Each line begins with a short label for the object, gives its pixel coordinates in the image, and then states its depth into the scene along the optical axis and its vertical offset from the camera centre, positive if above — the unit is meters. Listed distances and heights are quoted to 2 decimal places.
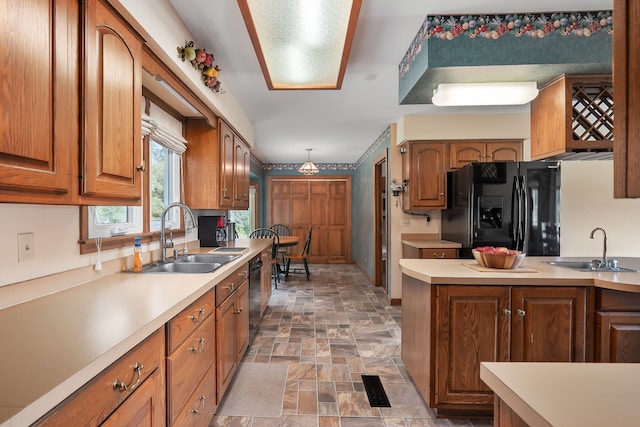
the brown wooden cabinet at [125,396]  0.70 -0.50
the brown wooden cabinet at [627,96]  0.55 +0.21
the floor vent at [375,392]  2.02 -1.27
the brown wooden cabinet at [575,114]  2.12 +0.70
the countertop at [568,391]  0.55 -0.37
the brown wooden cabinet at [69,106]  0.86 +0.36
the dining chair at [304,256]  5.60 -0.84
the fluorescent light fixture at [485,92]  2.26 +0.89
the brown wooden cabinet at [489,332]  1.80 -0.72
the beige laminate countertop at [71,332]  0.62 -0.36
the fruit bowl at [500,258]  1.96 -0.30
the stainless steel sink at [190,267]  2.14 -0.40
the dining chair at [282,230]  7.12 -0.46
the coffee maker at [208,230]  3.08 -0.20
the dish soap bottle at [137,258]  1.81 -0.28
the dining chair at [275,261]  4.93 -0.78
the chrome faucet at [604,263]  2.08 -0.35
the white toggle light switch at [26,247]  1.18 -0.14
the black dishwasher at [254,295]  2.76 -0.79
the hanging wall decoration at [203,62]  1.95 +1.03
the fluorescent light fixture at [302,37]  1.68 +1.12
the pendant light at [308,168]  5.82 +0.82
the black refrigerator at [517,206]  3.24 +0.06
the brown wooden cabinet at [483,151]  3.92 +0.77
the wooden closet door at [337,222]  7.54 -0.27
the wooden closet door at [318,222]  7.54 -0.27
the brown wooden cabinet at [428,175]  3.95 +0.46
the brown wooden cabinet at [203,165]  2.86 +0.43
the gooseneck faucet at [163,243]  2.09 -0.24
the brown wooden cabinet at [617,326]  1.73 -0.65
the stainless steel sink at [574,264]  2.26 -0.39
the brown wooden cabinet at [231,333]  1.82 -0.84
